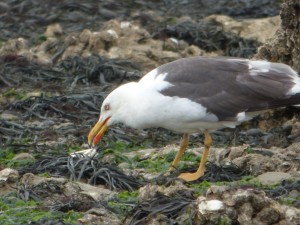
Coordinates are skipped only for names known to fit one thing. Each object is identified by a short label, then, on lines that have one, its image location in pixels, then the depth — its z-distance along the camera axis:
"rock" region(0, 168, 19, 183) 17.95
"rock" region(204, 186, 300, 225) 13.66
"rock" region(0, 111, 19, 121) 24.72
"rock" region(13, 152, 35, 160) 20.69
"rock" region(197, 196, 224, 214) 13.66
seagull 18.34
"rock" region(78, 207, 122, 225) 14.80
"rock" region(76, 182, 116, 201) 16.75
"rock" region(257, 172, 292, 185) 17.33
